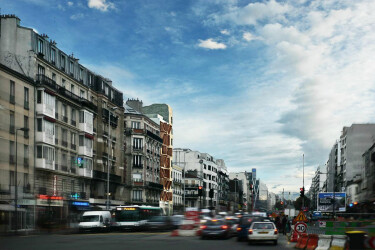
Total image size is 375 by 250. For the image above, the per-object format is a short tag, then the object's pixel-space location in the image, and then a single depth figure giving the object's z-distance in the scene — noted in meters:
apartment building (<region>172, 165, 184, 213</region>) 130.81
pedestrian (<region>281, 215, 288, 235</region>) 51.88
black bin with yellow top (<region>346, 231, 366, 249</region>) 20.19
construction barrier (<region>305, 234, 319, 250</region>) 26.44
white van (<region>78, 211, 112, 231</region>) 52.00
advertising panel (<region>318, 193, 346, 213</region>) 83.06
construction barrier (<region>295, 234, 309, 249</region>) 27.56
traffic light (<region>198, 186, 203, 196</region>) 57.68
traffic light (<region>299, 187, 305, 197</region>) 53.36
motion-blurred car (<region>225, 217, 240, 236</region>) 41.03
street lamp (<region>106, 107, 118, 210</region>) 72.56
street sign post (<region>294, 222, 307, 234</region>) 31.21
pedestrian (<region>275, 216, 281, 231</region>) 53.85
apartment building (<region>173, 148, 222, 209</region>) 159.25
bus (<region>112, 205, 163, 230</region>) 55.59
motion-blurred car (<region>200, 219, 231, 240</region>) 36.81
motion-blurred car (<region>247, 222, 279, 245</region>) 31.22
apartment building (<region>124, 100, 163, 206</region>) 96.56
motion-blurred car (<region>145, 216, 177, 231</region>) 52.75
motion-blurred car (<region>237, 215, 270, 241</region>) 35.47
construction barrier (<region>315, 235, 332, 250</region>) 24.81
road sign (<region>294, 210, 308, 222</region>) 32.84
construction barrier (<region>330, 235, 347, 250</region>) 22.62
